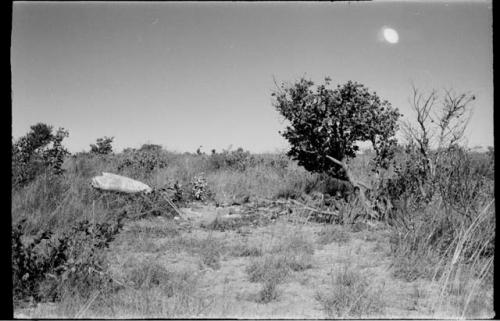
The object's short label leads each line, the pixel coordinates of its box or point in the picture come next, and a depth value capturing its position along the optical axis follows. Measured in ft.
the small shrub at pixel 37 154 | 25.05
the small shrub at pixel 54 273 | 10.55
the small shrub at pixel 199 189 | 29.66
